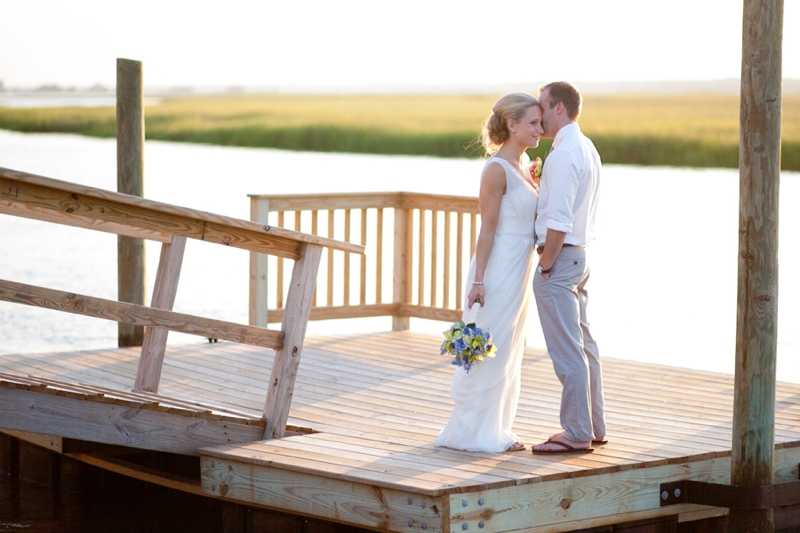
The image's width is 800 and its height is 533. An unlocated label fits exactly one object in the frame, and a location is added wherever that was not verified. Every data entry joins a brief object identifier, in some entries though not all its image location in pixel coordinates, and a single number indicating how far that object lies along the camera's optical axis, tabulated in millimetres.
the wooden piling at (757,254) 9453
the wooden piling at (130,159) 15687
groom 9445
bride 9820
